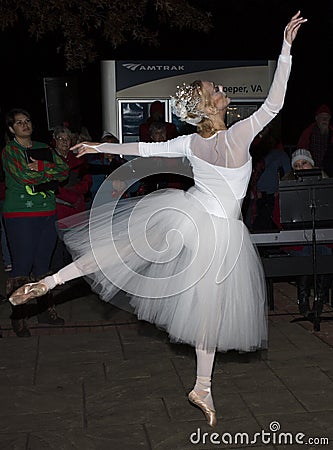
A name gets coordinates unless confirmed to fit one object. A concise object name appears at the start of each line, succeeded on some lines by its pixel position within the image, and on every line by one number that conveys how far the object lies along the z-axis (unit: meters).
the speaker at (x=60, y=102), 11.79
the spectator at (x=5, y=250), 10.21
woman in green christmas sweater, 7.18
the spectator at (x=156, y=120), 9.99
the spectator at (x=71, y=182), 9.02
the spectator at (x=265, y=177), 9.84
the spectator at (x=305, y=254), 8.14
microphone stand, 7.47
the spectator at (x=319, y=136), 11.09
